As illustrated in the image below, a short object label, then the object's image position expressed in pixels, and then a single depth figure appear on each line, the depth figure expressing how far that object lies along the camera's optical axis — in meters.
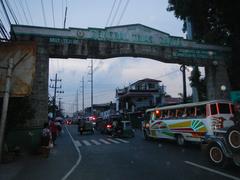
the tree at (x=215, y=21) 21.55
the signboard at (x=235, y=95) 20.22
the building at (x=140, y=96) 59.56
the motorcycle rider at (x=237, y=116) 11.03
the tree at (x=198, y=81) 28.36
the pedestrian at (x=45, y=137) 16.34
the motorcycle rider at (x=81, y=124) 37.44
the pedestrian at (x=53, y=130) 22.77
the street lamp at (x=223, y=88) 23.31
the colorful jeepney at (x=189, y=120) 17.06
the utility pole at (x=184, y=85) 30.04
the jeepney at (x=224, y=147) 10.51
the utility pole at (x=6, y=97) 10.72
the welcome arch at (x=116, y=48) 18.66
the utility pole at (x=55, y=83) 75.28
